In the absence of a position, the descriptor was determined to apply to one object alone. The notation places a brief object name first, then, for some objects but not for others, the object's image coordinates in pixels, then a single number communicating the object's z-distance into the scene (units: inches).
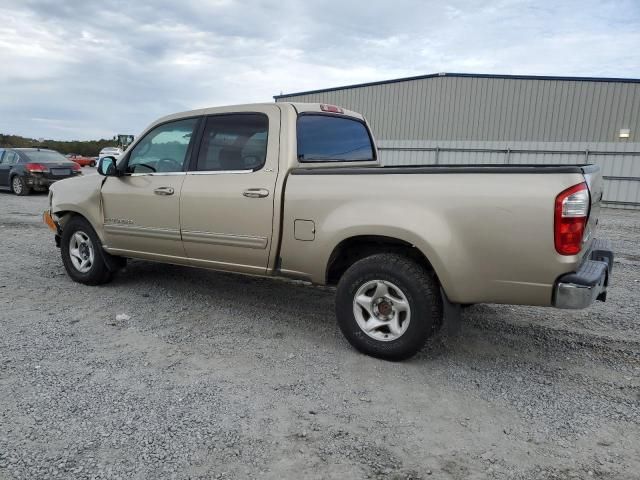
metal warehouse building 613.9
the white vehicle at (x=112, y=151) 1249.3
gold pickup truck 113.3
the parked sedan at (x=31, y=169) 573.6
